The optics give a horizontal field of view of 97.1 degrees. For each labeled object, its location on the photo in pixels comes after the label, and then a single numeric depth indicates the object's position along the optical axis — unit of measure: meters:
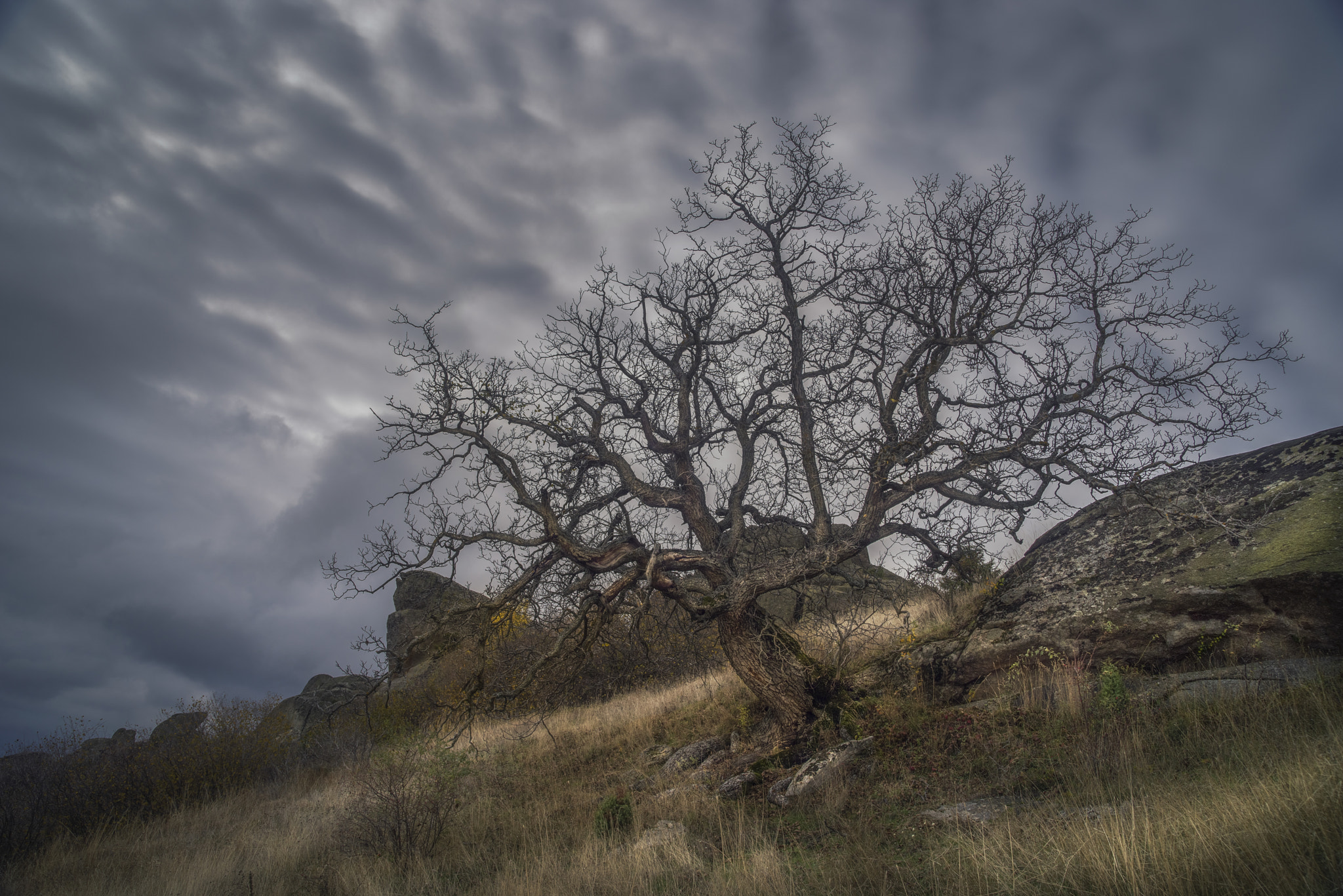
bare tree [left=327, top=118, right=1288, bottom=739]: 7.72
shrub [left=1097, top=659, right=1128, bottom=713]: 6.12
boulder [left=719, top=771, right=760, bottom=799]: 7.30
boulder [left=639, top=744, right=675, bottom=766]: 9.76
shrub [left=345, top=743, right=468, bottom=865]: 7.33
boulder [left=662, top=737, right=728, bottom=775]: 8.99
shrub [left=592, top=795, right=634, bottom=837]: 6.89
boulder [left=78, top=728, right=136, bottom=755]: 13.08
